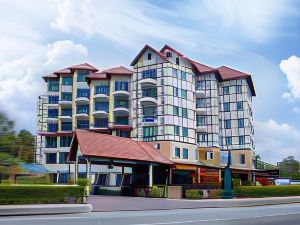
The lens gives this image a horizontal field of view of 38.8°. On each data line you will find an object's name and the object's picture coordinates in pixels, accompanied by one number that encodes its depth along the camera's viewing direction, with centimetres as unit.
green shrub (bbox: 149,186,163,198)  3534
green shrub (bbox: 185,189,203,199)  3250
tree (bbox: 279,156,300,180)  8281
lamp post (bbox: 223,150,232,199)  3198
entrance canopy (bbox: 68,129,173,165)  3438
